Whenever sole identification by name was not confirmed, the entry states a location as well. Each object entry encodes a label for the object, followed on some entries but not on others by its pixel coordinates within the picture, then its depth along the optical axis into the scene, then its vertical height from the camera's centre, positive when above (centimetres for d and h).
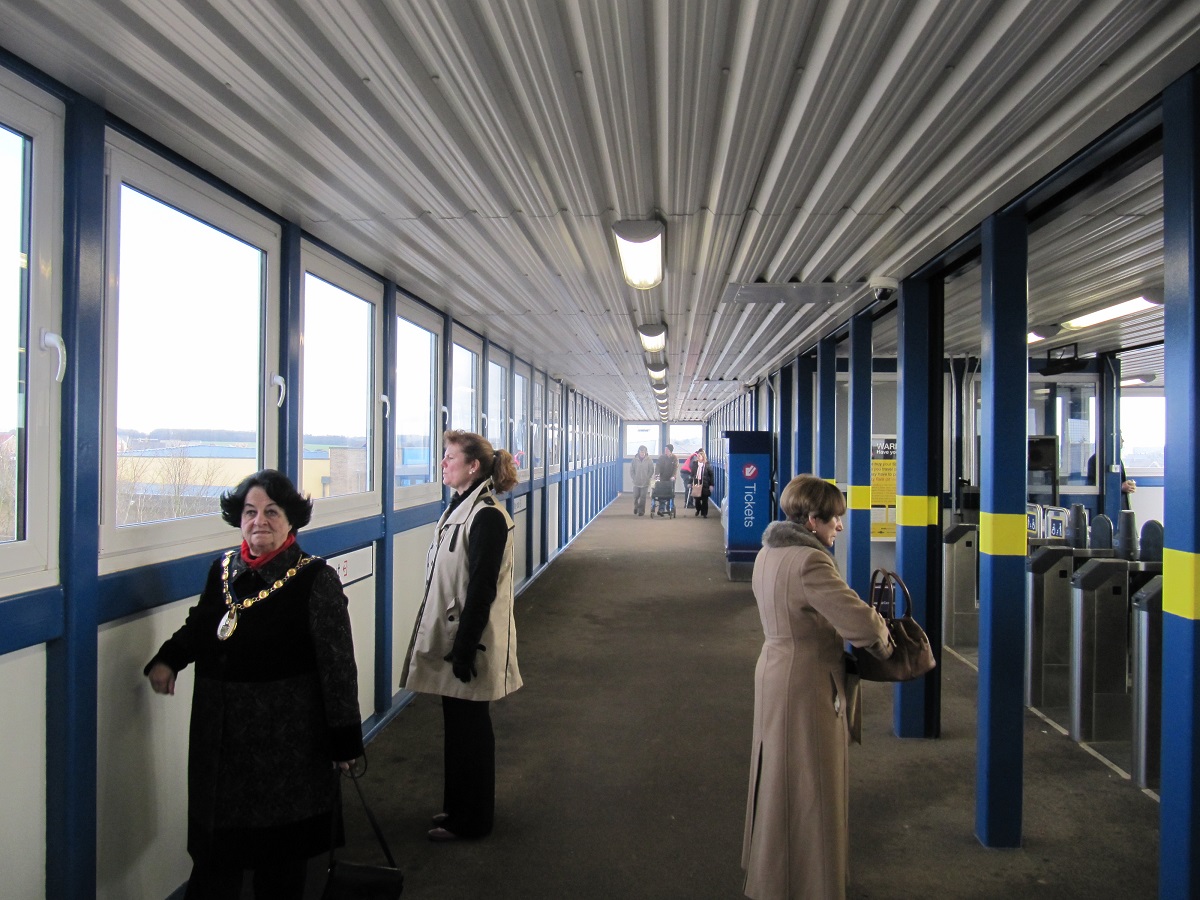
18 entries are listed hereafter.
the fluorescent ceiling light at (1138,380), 990 +108
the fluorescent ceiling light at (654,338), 622 +106
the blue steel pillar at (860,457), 531 +0
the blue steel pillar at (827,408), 668 +45
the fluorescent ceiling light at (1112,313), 536 +111
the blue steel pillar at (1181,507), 193 -13
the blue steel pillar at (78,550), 201 -26
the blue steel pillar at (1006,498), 303 -17
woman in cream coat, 283 -69
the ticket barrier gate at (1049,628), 486 -114
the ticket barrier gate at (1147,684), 355 -111
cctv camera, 420 +99
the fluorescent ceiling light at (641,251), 335 +99
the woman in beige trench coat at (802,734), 225 -86
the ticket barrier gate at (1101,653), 418 -112
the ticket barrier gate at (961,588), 628 -111
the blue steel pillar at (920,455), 416 +1
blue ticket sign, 912 -47
